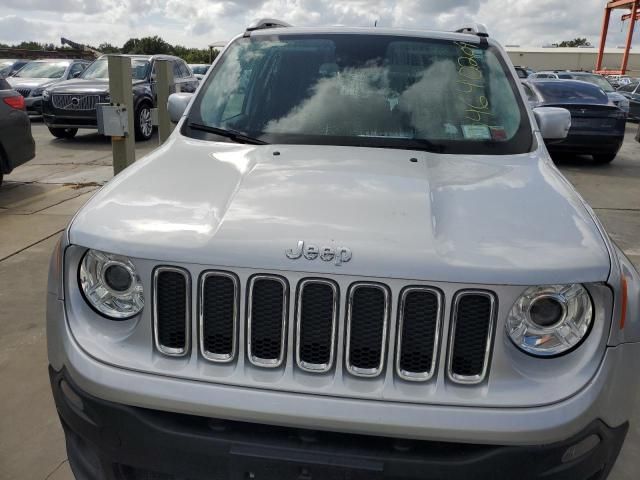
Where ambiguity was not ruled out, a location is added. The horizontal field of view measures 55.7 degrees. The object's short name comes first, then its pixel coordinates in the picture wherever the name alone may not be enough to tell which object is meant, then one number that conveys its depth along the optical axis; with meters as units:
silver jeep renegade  1.74
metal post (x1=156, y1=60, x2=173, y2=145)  6.83
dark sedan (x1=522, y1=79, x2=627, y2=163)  10.57
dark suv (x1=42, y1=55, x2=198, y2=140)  12.33
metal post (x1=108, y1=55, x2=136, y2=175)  5.55
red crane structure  47.31
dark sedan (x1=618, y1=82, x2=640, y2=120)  16.25
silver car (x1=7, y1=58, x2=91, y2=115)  15.88
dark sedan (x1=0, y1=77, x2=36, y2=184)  7.37
